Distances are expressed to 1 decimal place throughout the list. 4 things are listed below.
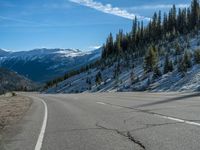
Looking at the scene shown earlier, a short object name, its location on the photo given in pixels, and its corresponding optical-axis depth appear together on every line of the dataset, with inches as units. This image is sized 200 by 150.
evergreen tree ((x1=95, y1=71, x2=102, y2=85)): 4217.0
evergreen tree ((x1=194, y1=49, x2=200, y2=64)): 2208.0
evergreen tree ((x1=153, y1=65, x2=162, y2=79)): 2523.1
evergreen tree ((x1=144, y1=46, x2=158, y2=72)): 3002.7
